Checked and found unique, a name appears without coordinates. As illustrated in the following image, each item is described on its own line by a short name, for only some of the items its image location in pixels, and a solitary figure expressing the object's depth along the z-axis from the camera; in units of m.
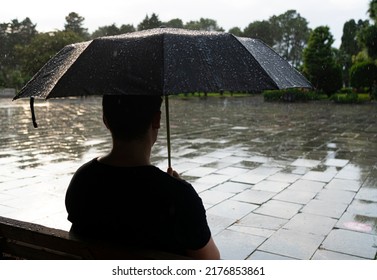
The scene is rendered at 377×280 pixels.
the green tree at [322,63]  26.50
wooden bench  1.44
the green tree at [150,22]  46.20
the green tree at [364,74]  24.83
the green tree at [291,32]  60.09
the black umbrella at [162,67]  1.70
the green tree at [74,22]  61.19
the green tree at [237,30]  59.14
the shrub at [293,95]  25.78
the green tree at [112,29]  51.13
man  1.42
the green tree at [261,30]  55.03
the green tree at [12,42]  45.44
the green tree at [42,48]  37.91
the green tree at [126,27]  55.17
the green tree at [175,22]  62.80
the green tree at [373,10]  24.03
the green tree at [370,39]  22.88
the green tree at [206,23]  65.41
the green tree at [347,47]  40.78
